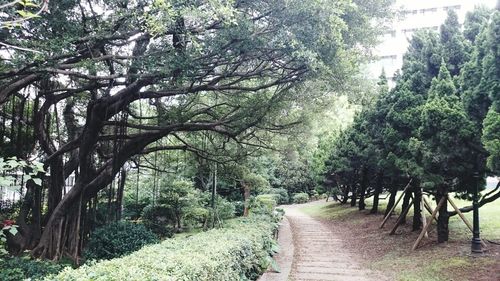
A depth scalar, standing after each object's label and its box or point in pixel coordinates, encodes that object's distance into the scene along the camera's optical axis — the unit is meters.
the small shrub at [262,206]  12.95
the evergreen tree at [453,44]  9.20
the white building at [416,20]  33.62
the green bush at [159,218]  12.95
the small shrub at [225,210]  14.62
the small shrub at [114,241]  8.77
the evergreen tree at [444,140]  7.27
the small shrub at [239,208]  16.97
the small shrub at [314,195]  32.65
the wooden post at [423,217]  9.25
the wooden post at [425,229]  8.54
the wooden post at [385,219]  11.92
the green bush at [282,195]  29.79
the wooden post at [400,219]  10.81
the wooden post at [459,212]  8.28
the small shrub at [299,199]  30.52
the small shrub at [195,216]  13.21
